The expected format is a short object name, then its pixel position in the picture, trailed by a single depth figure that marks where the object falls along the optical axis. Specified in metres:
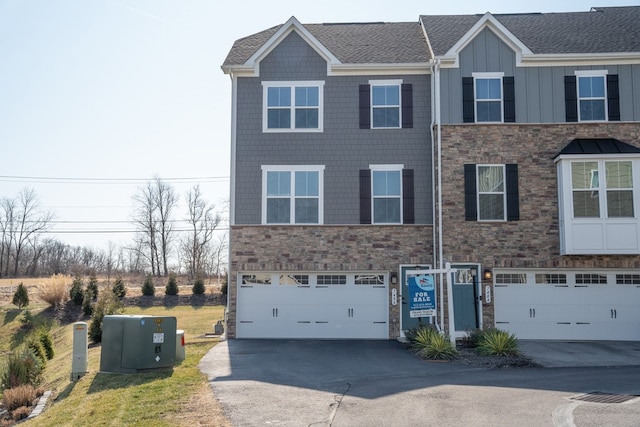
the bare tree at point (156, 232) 54.75
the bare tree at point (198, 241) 55.31
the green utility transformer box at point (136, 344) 13.11
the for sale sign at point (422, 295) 15.91
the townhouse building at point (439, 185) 18.95
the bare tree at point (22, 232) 58.28
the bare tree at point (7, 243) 57.10
